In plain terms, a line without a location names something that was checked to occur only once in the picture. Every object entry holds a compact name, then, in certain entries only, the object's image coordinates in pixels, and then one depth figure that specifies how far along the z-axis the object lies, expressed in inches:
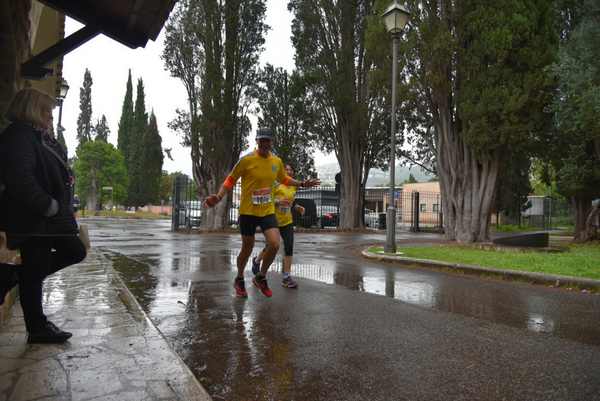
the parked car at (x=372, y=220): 1302.9
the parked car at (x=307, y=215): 1058.1
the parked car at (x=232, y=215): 994.7
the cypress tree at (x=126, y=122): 2768.2
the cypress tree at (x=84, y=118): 3302.2
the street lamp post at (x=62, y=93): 715.2
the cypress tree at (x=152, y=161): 2510.5
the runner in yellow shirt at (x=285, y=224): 263.1
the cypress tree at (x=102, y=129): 3523.6
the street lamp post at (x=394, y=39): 441.1
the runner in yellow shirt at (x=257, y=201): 225.9
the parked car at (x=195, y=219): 1076.0
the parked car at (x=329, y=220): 1160.2
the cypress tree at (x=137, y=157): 2524.6
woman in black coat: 125.8
